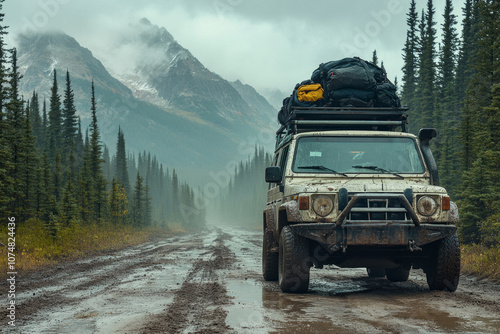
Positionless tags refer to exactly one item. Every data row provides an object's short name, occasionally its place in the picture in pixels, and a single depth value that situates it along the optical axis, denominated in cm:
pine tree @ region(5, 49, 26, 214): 2416
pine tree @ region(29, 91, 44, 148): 7812
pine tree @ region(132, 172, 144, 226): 5719
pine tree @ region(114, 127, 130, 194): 9339
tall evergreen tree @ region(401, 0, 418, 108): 6925
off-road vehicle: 750
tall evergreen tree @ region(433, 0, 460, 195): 4732
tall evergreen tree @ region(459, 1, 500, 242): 1632
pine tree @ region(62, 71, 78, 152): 6994
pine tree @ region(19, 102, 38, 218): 2575
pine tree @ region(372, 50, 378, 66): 6209
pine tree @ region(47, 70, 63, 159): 7053
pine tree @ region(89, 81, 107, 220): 3884
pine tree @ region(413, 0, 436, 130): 5975
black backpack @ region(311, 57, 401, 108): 966
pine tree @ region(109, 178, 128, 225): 4325
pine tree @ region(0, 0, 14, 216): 1944
